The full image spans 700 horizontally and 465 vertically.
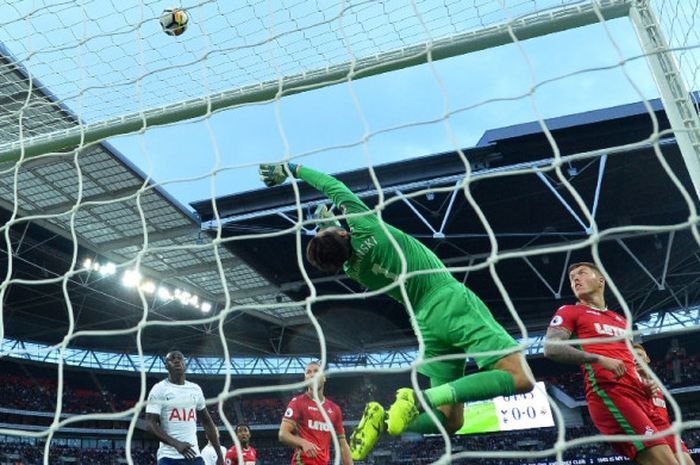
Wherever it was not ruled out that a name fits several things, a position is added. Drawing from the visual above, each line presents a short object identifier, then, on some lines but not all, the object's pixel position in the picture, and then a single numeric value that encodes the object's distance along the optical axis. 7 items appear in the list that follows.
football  3.88
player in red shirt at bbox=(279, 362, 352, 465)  4.45
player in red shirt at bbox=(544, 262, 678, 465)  2.78
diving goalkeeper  2.46
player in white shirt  4.04
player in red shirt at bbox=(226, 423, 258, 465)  6.20
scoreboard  19.28
